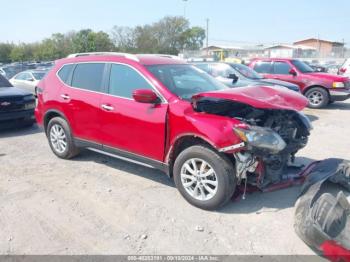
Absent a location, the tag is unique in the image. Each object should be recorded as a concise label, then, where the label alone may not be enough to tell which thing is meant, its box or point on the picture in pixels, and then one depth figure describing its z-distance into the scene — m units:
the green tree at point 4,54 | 74.44
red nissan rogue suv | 3.76
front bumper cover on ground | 2.89
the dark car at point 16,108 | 7.59
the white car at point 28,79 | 15.02
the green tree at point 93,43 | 61.74
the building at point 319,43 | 78.05
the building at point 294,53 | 45.25
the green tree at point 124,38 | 65.81
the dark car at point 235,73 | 9.43
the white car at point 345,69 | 14.70
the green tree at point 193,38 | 77.68
